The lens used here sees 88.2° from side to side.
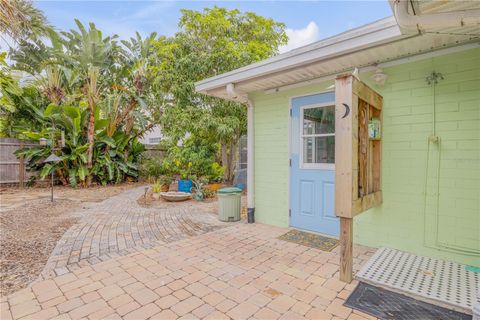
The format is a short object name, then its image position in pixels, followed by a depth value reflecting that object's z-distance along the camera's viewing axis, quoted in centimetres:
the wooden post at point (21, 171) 919
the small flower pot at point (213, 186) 808
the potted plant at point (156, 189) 794
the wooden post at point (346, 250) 260
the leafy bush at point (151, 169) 1062
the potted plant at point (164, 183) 846
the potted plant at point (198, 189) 719
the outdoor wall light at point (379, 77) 327
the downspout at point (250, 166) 486
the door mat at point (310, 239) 357
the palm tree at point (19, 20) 450
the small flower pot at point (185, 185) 805
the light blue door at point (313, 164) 389
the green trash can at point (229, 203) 489
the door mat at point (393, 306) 202
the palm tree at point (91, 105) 852
